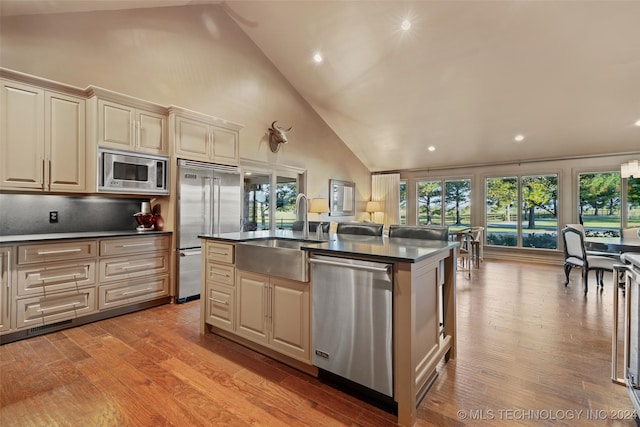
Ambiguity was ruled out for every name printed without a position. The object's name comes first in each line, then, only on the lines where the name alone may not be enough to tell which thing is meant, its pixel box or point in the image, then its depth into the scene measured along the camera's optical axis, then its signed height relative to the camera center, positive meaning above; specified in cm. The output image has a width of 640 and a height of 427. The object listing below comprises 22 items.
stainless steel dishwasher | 169 -63
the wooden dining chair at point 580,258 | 395 -58
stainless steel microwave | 314 +48
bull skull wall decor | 538 +141
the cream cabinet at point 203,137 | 368 +103
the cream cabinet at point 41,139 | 265 +71
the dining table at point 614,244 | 297 -30
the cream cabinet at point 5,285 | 252 -58
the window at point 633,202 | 563 +25
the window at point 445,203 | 743 +32
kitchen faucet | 263 -14
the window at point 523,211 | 646 +9
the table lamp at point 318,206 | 548 +17
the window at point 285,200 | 569 +29
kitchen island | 163 -62
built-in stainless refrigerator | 368 +5
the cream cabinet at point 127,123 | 310 +103
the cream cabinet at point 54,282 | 264 -62
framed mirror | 690 +42
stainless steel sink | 203 -32
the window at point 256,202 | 516 +24
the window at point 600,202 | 585 +26
